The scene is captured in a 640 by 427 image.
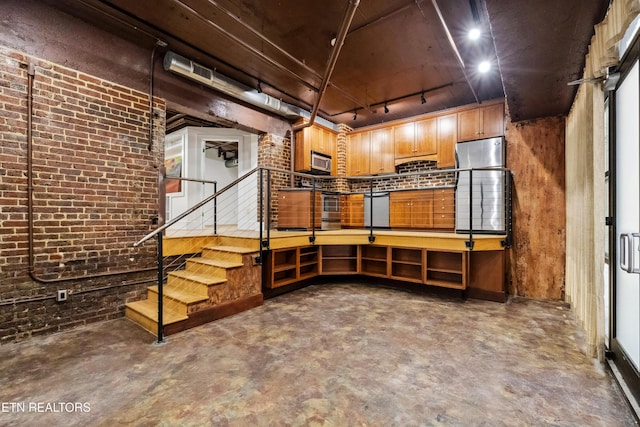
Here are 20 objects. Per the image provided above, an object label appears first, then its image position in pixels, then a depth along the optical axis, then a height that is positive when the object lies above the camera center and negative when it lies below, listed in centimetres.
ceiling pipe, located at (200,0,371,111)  303 +214
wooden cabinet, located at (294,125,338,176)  582 +145
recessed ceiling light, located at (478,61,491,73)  398 +210
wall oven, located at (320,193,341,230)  590 +4
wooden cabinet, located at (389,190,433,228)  560 +11
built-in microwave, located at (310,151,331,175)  591 +108
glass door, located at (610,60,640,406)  177 -9
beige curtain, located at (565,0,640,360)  192 +34
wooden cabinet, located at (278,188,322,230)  486 +12
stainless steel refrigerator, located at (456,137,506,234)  449 +42
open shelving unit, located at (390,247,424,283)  452 -81
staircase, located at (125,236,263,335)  306 -93
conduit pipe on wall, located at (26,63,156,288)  283 +37
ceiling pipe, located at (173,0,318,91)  279 +200
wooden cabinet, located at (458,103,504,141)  492 +164
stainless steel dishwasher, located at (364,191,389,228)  604 +11
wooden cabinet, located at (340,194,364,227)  648 +10
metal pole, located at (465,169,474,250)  384 -39
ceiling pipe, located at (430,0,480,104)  296 +209
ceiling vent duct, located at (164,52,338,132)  379 +196
